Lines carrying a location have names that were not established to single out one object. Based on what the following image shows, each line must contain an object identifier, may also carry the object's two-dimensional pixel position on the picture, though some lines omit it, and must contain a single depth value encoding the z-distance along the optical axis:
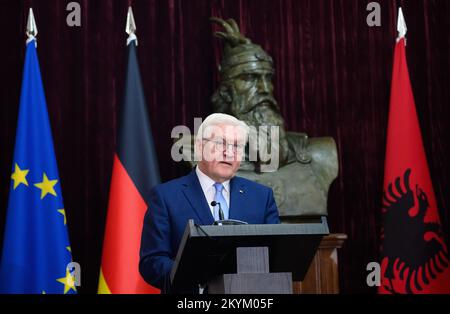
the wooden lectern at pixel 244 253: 4.64
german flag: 9.88
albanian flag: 10.41
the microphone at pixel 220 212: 5.35
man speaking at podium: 6.02
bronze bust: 10.20
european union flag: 9.78
